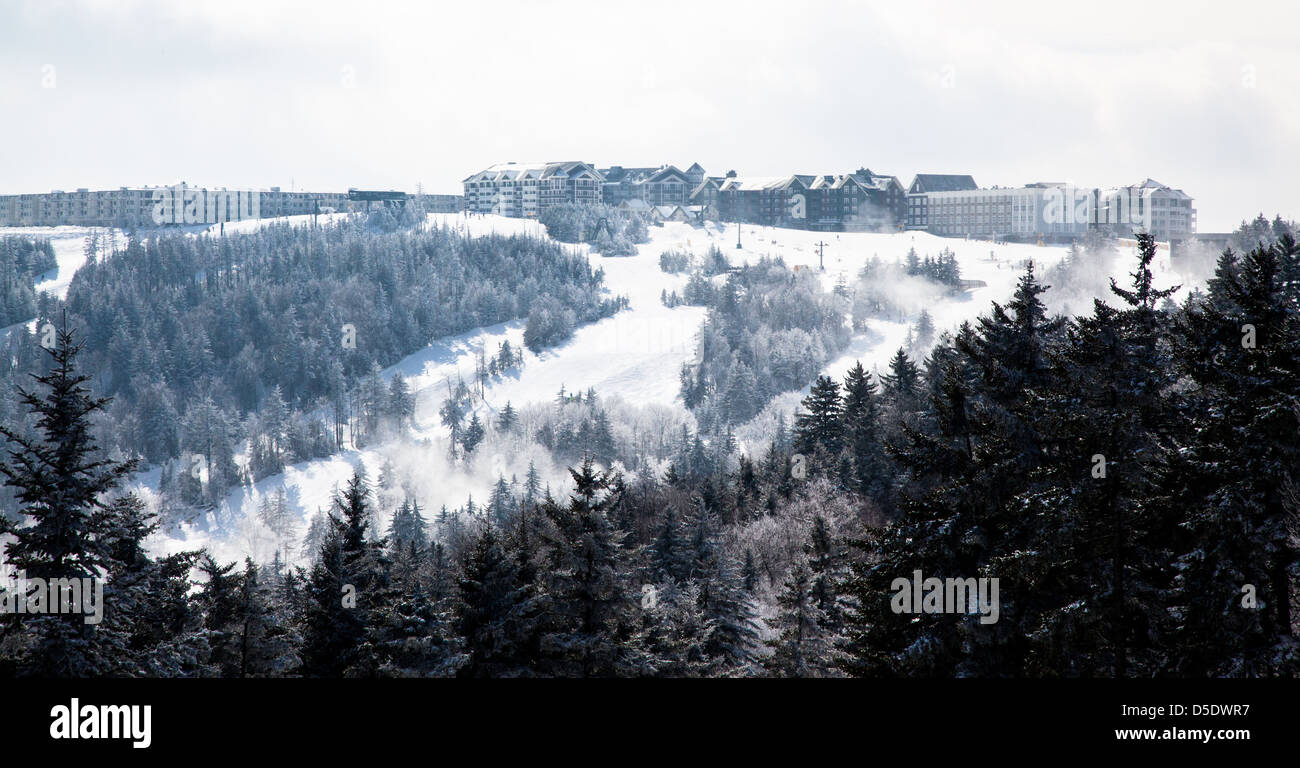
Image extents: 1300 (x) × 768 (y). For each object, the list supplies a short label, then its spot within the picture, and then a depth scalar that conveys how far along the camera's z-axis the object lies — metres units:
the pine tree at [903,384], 72.66
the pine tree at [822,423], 79.44
